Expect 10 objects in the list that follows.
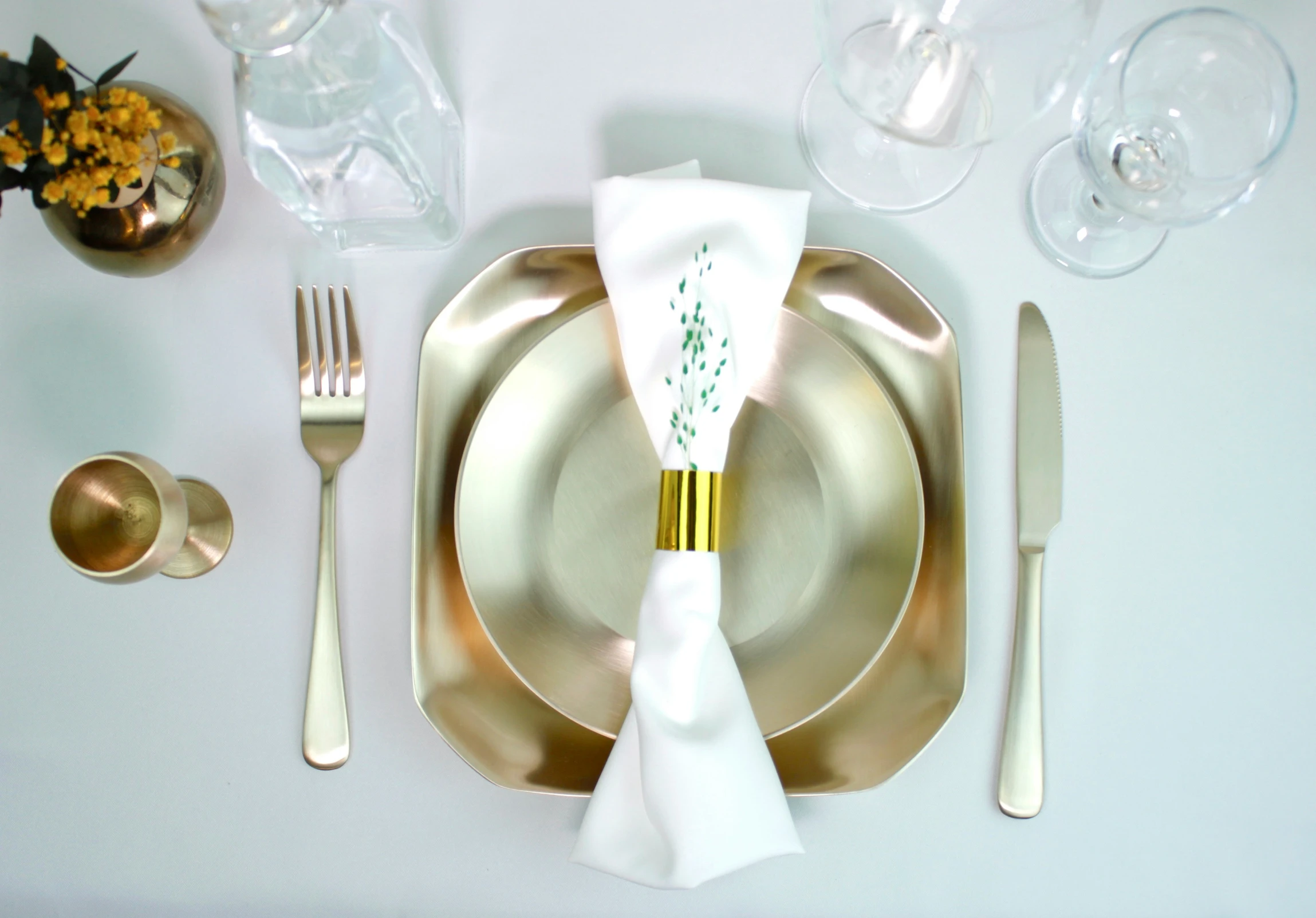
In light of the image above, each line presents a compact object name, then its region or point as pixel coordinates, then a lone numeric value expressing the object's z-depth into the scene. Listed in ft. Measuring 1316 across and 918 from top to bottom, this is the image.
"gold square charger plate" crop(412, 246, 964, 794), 1.81
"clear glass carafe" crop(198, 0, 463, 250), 1.37
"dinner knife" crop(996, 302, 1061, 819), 1.87
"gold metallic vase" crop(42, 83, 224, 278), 1.76
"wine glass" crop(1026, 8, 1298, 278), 1.64
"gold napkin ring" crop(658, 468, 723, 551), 1.69
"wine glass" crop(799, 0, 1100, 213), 1.57
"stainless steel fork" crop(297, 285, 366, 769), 1.88
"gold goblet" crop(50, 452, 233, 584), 1.65
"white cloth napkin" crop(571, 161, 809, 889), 1.67
